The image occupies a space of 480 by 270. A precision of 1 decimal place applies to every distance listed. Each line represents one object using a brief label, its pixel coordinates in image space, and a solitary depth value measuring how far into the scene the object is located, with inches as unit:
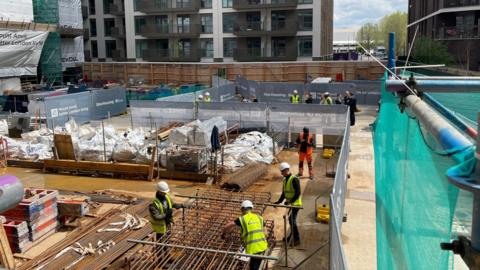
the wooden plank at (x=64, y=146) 692.7
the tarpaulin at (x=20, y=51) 1542.8
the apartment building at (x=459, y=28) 1749.5
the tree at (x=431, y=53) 1502.2
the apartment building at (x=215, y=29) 1996.8
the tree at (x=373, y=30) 4498.5
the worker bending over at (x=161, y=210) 362.0
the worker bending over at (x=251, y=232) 315.9
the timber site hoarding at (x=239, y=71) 1490.5
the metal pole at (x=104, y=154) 690.6
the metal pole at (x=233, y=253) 290.3
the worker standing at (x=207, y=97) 993.5
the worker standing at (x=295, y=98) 990.7
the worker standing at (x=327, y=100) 924.6
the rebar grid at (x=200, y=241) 361.7
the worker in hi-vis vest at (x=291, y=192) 397.7
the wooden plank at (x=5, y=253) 379.9
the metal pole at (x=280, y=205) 378.3
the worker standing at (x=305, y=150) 604.1
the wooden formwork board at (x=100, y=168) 652.2
